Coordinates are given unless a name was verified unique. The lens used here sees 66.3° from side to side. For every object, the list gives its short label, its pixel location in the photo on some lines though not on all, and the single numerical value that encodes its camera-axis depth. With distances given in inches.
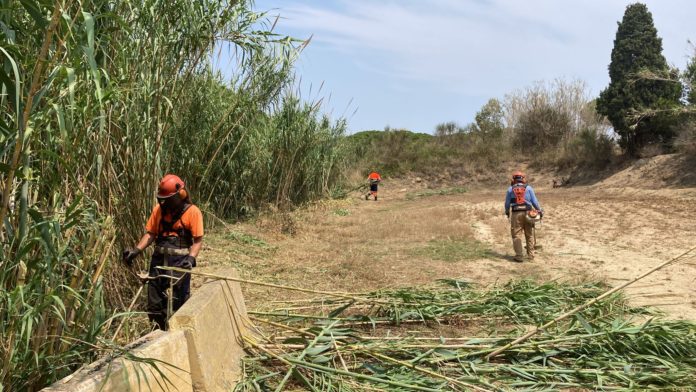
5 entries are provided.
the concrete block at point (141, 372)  95.7
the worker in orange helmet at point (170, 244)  178.7
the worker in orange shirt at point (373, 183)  950.0
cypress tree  910.4
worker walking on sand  357.1
